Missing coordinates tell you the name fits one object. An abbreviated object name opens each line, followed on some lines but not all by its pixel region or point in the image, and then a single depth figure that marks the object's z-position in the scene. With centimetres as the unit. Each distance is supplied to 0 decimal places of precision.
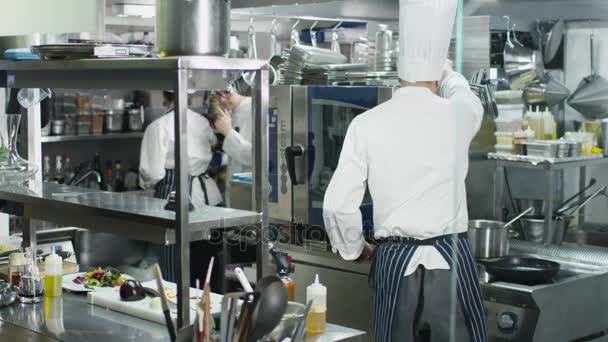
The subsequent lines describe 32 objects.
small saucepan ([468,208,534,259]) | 291
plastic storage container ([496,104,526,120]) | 327
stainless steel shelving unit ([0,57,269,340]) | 184
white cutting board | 219
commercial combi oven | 332
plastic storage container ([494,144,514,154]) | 320
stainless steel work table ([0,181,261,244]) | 193
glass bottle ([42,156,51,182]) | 527
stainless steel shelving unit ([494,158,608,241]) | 262
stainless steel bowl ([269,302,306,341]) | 178
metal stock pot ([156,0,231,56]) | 189
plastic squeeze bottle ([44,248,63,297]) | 247
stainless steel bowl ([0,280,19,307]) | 243
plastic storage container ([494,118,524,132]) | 323
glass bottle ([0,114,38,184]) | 263
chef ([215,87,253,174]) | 452
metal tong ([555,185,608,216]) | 244
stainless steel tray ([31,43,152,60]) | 209
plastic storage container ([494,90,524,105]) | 335
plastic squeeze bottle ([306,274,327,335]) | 204
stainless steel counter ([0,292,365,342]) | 210
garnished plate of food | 254
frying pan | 273
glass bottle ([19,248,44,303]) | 247
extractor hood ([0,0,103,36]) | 346
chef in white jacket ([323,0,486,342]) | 239
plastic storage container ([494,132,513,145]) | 321
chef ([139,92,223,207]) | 493
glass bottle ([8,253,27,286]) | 257
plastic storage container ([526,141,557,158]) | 305
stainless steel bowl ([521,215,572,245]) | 286
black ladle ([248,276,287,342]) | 156
